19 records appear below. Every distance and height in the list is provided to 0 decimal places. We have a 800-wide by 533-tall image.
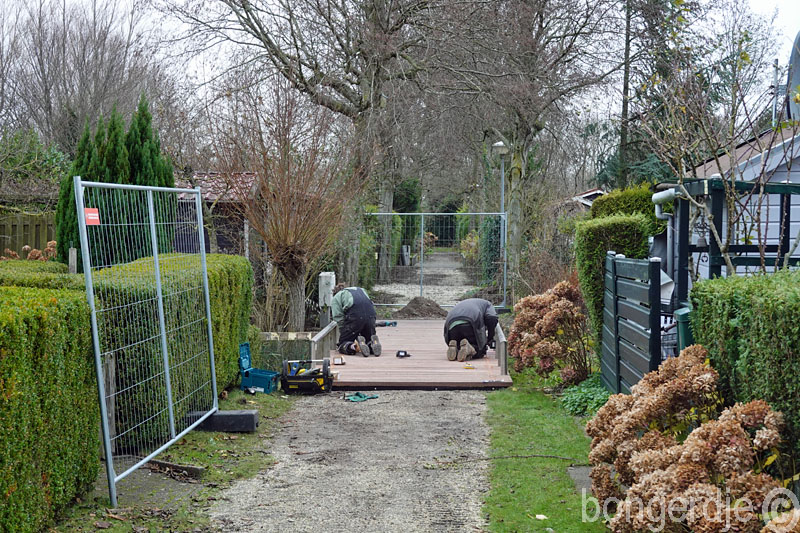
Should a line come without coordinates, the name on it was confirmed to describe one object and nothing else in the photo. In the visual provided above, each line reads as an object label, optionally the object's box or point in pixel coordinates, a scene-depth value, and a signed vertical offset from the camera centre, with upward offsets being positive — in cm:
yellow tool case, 986 -225
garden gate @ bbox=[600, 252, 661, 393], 657 -122
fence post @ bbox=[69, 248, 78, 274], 775 -55
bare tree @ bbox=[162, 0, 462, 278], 1557 +329
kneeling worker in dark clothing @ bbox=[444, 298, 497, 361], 1191 -208
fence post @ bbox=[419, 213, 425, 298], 1733 -92
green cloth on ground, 964 -247
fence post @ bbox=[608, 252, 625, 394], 796 -109
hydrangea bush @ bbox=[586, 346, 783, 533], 387 -150
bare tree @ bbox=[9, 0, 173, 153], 2294 +418
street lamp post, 1823 +107
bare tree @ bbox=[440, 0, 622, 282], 1639 +310
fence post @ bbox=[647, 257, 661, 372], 654 -100
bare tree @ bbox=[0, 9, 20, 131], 1917 +387
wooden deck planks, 1036 -248
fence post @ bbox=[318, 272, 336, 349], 1472 -181
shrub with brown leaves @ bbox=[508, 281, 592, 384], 958 -180
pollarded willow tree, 1223 +38
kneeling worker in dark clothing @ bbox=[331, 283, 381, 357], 1197 -190
